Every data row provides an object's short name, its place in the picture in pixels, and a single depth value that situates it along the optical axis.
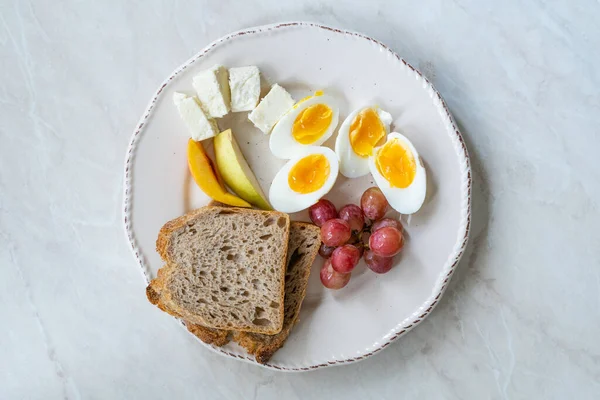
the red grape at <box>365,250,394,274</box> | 0.54
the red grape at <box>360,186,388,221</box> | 0.54
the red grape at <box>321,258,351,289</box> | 0.54
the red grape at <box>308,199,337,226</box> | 0.55
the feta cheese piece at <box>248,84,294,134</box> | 0.55
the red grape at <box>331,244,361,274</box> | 0.53
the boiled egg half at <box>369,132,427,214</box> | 0.53
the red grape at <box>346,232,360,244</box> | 0.55
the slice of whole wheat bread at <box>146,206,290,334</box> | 0.54
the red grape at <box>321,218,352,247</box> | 0.53
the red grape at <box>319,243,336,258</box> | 0.55
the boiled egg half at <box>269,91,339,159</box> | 0.54
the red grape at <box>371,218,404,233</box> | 0.54
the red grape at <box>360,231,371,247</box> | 0.56
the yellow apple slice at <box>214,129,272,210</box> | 0.55
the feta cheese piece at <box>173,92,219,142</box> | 0.55
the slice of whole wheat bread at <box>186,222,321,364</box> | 0.55
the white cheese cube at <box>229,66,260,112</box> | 0.55
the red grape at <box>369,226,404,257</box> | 0.52
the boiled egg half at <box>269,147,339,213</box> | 0.54
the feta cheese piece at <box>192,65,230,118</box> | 0.54
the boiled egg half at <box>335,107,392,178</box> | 0.54
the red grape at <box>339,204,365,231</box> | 0.55
